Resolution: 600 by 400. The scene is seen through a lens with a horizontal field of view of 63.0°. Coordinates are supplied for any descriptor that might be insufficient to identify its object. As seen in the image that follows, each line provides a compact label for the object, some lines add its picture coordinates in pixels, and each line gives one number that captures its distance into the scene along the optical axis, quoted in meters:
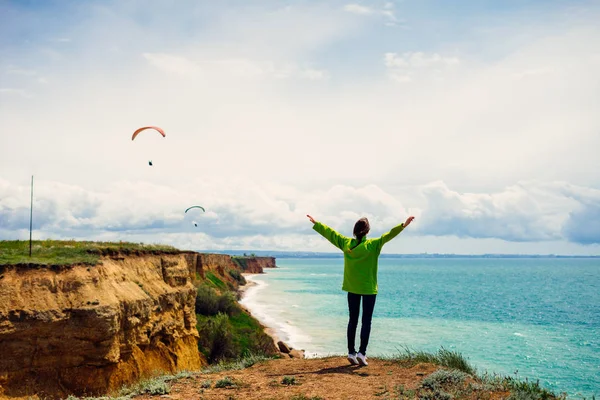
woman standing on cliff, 9.65
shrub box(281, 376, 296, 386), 9.73
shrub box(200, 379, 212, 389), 9.86
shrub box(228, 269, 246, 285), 107.06
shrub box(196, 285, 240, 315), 43.91
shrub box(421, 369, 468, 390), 8.99
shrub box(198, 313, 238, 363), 31.75
